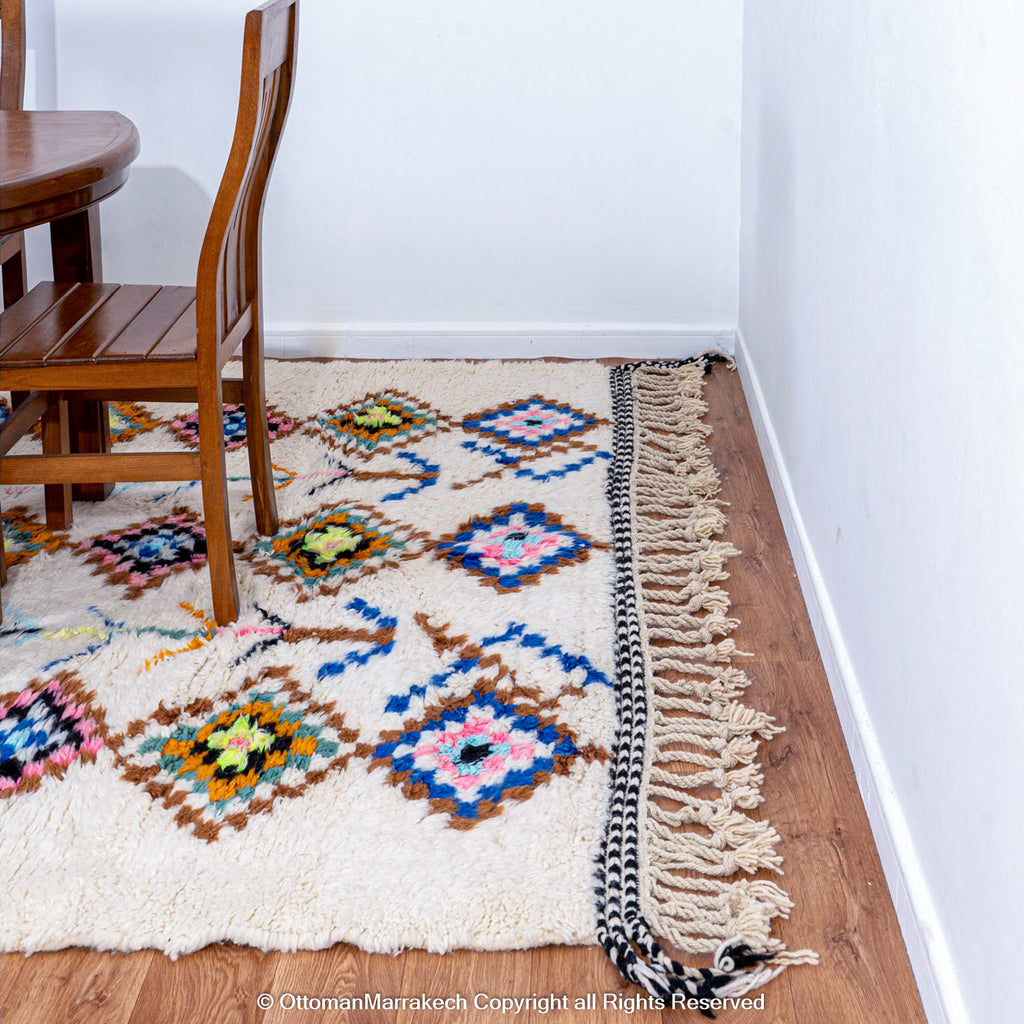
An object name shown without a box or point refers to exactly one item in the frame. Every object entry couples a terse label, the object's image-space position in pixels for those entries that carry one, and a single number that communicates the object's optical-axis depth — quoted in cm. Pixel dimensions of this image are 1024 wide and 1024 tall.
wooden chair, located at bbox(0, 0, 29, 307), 221
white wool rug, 124
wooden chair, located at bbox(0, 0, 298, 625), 164
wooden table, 151
